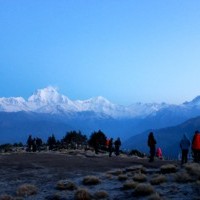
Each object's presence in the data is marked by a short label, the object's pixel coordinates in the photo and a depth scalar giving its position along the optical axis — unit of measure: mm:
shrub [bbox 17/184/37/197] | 13689
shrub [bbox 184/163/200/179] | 13897
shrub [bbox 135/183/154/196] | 12044
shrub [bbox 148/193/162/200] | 11107
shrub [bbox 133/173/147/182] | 14458
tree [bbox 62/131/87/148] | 61257
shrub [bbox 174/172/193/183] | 13287
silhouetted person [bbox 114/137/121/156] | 32105
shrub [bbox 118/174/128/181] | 15165
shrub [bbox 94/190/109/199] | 12334
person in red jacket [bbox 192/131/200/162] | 20911
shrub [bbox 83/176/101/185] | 14716
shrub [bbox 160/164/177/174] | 16140
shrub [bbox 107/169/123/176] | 16903
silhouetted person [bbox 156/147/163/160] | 31780
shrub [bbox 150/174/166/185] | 13604
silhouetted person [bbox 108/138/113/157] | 29975
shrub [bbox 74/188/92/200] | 12147
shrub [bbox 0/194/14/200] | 12835
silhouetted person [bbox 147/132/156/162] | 23987
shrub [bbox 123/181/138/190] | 13225
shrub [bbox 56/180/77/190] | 13999
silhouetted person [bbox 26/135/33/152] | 37504
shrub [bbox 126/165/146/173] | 17085
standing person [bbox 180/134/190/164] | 21371
